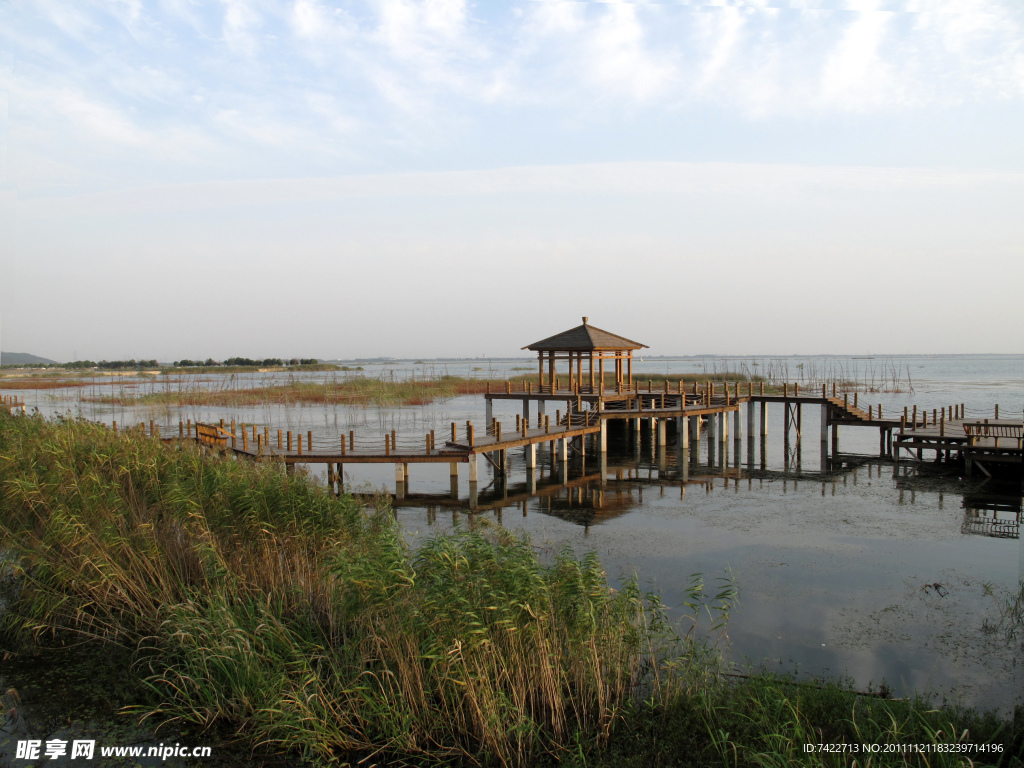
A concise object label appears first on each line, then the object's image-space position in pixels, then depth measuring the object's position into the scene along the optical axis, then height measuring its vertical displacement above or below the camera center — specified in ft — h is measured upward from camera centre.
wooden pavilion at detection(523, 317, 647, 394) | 73.20 +1.39
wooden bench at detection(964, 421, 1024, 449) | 63.75 -7.63
